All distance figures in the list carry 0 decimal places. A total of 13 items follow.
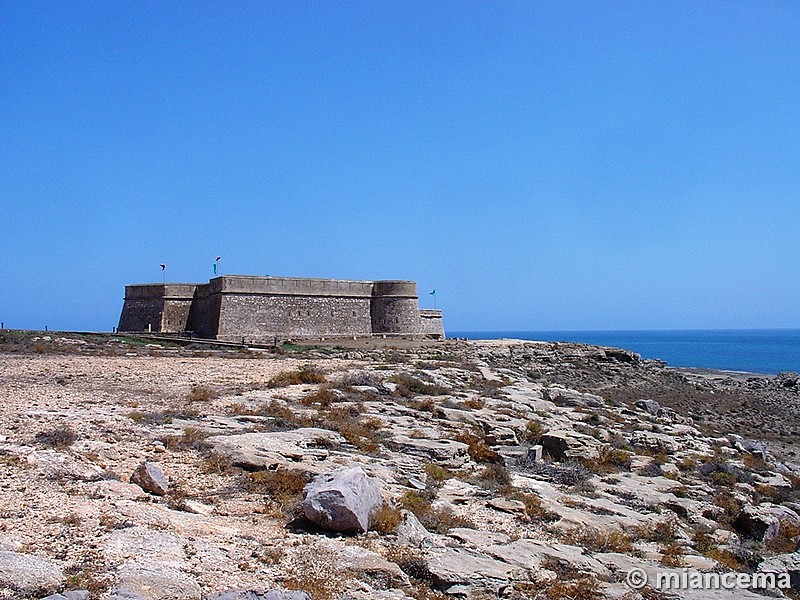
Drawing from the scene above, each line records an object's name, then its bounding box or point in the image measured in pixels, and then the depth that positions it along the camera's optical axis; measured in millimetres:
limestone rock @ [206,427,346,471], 8477
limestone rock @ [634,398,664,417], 18938
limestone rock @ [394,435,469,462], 10188
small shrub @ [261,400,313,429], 10898
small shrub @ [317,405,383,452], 10195
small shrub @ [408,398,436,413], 13188
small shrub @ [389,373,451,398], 14906
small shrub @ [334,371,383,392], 14680
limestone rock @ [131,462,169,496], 7117
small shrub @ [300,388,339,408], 12805
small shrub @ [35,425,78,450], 8344
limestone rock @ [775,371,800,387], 35191
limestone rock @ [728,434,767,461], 14834
